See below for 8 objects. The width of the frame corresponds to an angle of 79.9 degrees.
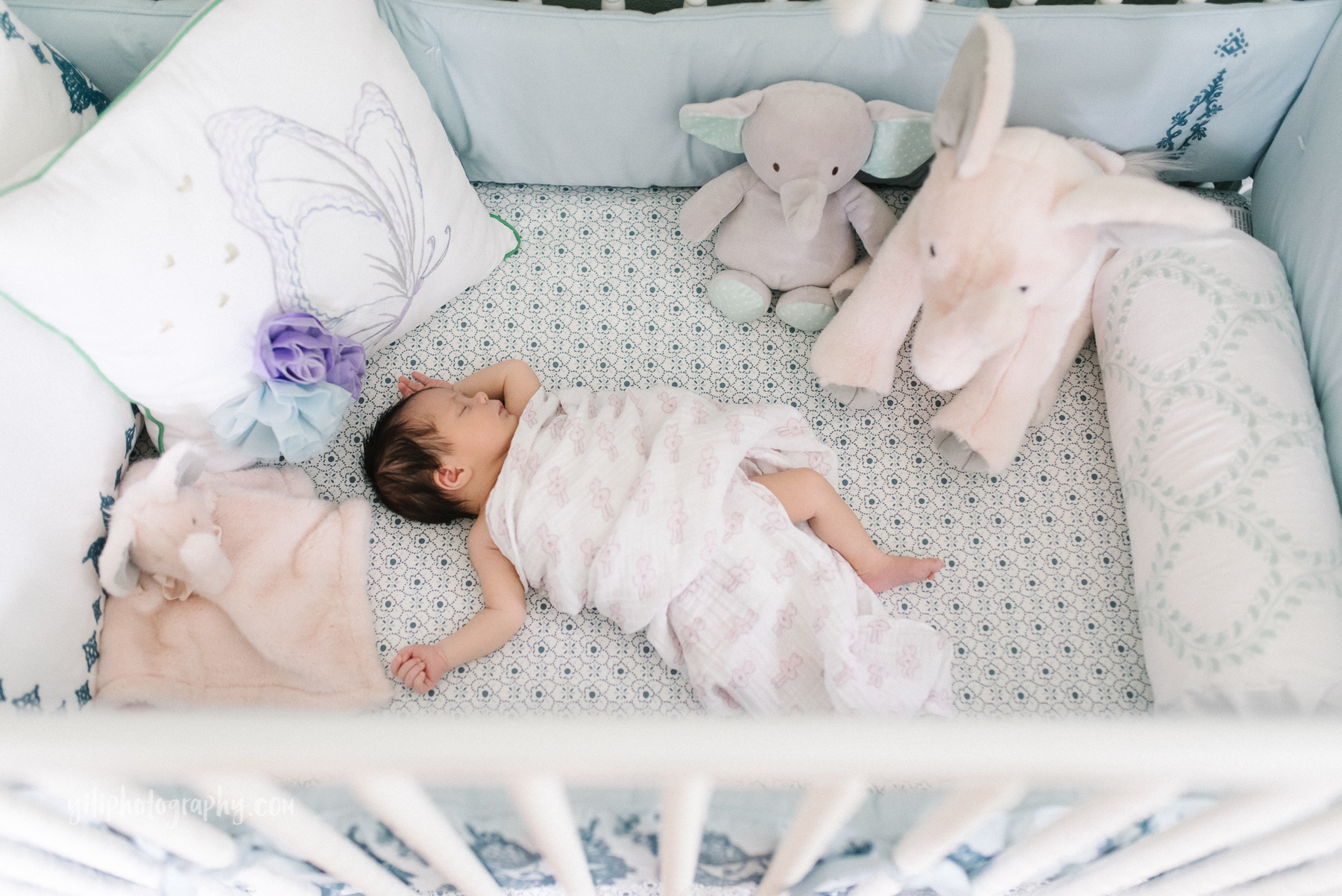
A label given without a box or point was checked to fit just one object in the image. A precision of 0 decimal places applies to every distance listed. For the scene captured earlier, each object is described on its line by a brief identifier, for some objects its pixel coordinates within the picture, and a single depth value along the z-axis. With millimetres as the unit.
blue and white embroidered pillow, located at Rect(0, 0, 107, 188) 887
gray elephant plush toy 1044
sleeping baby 956
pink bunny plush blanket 938
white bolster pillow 850
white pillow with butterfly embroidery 799
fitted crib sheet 999
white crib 448
